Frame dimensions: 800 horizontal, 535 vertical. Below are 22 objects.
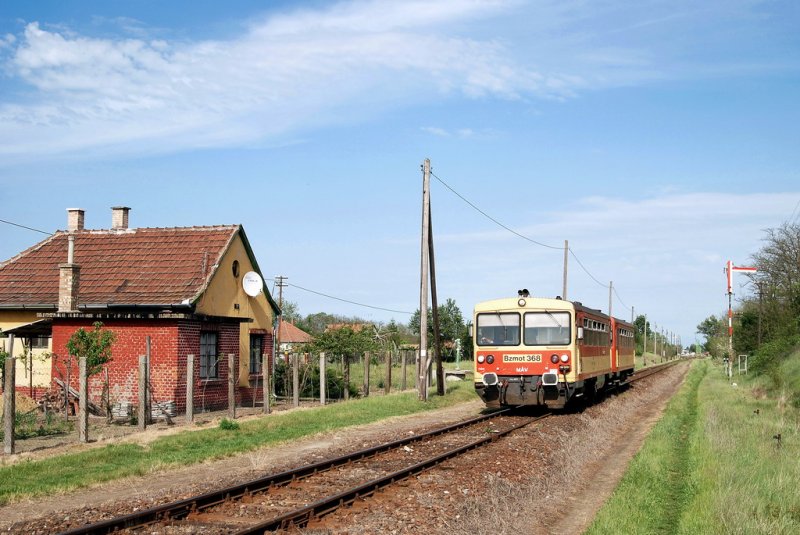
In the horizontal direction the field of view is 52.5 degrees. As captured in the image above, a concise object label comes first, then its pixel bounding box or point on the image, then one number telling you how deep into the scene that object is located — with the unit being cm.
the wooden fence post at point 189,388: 1873
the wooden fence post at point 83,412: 1545
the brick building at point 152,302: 2267
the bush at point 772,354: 3434
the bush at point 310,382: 2888
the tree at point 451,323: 7909
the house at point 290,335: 7011
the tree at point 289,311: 10000
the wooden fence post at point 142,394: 1703
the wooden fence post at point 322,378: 2464
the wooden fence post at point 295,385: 2365
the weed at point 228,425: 1752
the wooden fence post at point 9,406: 1390
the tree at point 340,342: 3500
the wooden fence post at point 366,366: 2734
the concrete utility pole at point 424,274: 2528
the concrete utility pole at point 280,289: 2819
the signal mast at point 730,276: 4222
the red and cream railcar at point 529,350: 2017
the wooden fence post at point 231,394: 1994
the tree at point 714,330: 7484
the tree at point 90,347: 1892
